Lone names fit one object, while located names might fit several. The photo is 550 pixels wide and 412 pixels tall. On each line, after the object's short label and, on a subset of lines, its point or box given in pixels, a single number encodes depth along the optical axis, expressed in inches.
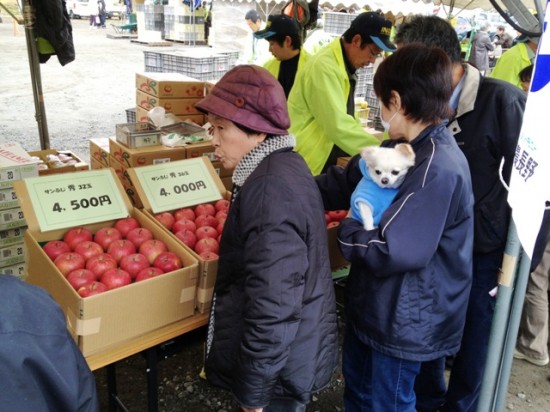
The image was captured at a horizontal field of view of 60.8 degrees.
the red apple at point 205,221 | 85.4
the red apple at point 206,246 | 76.9
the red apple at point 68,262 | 67.9
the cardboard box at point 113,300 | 60.2
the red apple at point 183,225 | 83.0
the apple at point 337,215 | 99.0
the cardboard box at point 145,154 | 126.9
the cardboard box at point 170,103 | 170.7
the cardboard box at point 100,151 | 145.9
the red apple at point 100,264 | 68.2
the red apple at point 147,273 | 68.2
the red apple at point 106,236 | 76.6
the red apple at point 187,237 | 79.1
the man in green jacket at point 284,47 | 147.3
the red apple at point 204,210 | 89.4
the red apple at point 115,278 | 65.6
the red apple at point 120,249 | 73.5
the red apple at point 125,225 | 79.8
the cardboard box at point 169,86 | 168.2
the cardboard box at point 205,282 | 69.8
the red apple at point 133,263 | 70.3
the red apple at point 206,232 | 81.0
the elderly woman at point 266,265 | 52.1
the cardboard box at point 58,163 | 123.4
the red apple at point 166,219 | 83.5
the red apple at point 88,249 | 71.6
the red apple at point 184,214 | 86.5
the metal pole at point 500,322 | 49.6
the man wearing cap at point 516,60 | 149.9
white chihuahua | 63.6
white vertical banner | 38.8
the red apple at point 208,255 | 71.1
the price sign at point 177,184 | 85.9
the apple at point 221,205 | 92.0
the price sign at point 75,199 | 74.7
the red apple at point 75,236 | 74.4
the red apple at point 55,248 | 71.2
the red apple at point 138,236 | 77.7
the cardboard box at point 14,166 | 104.3
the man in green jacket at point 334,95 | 104.3
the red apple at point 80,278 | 64.4
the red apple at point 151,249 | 74.3
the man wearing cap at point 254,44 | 297.1
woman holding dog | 60.2
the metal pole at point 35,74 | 149.0
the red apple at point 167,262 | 71.0
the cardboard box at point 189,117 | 177.0
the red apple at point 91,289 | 62.5
